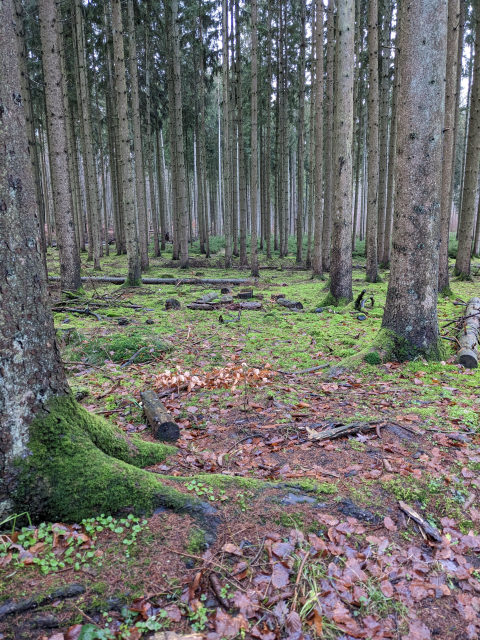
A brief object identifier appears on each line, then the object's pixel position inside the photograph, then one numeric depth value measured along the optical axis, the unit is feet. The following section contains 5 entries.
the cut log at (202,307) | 34.89
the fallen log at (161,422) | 13.50
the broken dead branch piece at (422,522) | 8.83
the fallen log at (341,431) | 12.64
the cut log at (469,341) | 18.35
